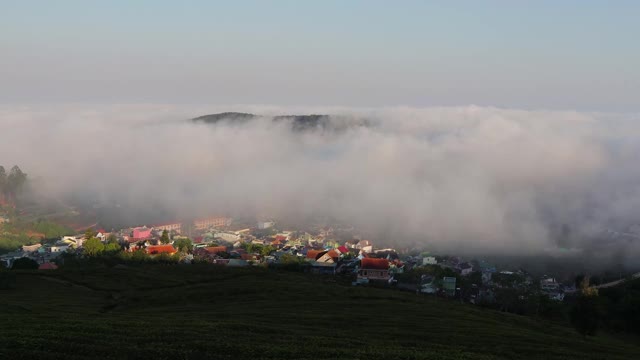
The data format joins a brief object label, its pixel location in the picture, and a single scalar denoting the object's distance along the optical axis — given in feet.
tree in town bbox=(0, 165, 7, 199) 607.16
